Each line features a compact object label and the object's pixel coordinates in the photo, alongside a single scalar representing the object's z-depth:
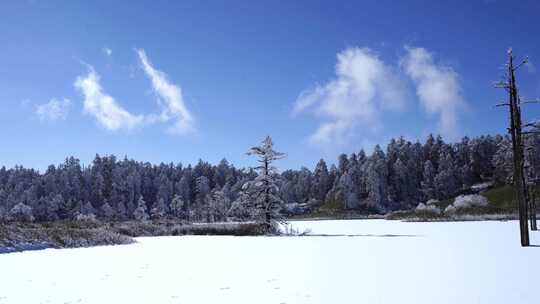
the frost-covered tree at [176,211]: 132.23
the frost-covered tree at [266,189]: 43.94
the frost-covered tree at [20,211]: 109.93
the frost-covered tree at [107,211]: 132.91
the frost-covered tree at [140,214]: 116.75
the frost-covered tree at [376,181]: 136.12
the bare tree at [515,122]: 22.52
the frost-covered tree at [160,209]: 131.80
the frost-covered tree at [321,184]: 160.64
